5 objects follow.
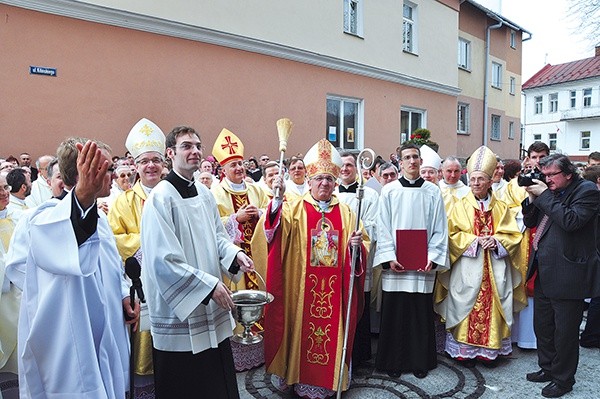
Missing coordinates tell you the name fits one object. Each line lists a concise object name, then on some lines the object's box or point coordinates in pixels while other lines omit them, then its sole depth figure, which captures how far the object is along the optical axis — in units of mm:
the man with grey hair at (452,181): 5758
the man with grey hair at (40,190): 6378
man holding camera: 4074
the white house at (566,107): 40281
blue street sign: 8170
